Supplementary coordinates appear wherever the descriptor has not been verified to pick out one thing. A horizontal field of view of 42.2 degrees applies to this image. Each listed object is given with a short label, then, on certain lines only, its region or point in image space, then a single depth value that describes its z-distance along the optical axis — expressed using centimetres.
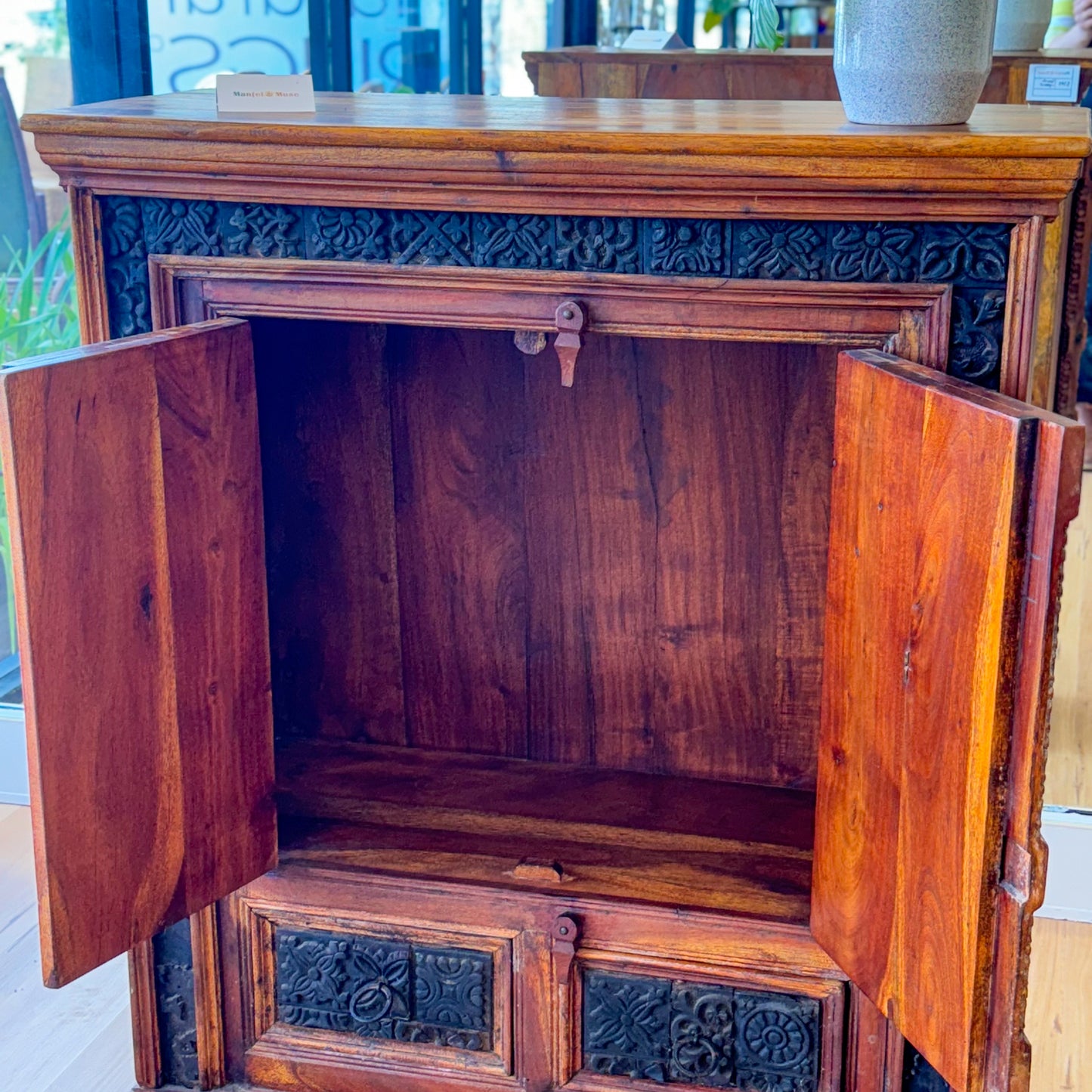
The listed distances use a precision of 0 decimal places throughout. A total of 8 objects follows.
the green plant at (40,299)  250
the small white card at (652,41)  353
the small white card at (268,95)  157
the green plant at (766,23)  227
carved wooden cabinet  133
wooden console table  333
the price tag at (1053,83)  304
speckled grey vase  139
